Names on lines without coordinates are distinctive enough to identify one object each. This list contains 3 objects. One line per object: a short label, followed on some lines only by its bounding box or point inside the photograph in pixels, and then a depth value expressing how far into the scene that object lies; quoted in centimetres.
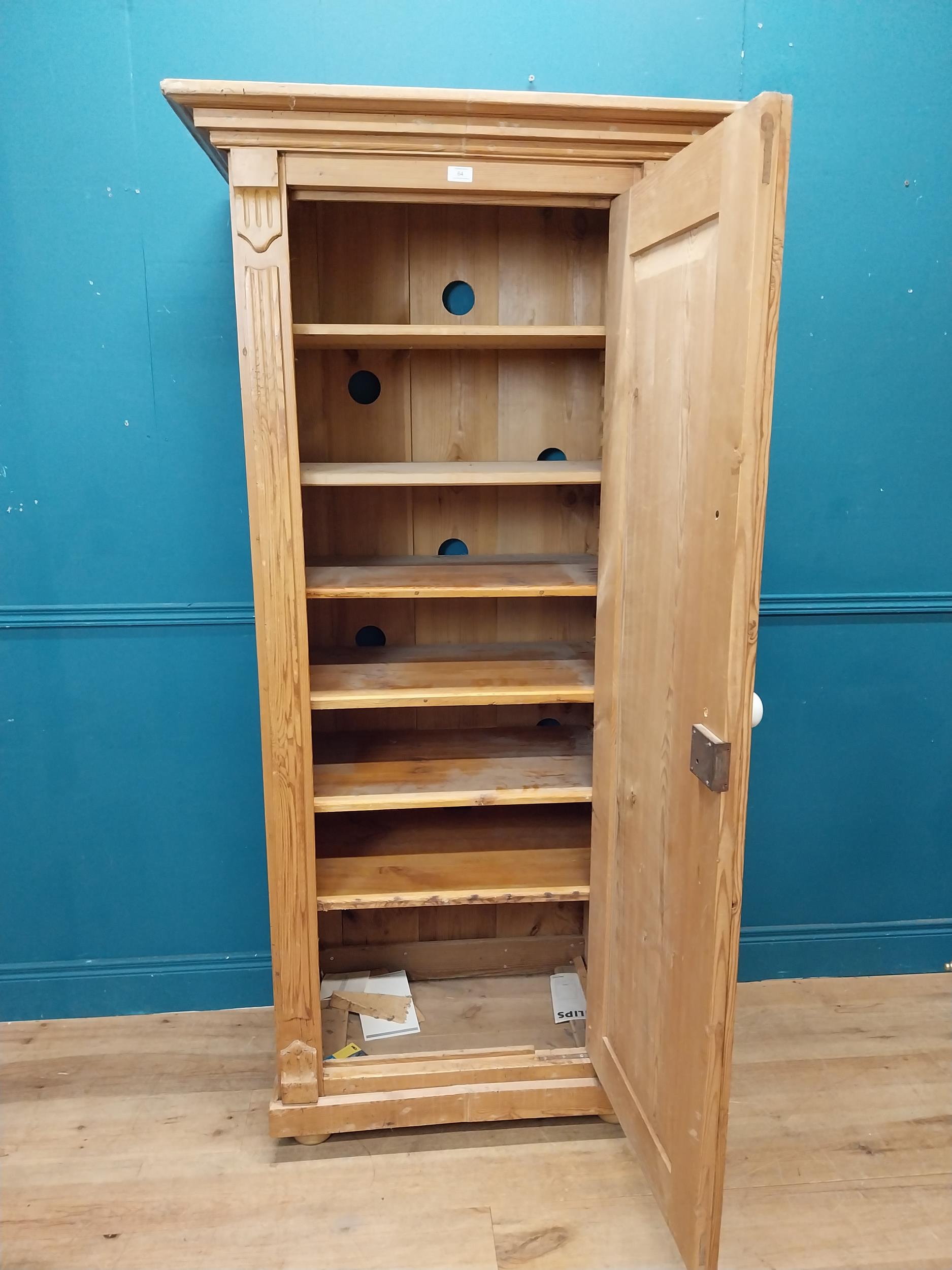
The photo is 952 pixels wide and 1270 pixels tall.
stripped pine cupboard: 135
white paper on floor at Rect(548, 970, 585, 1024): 222
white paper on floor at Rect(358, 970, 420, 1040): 217
